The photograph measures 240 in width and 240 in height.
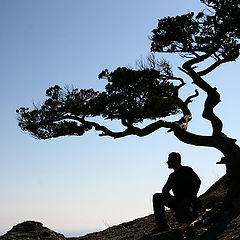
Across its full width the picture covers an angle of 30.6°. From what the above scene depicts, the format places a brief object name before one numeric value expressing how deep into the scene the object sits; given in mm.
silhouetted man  10297
